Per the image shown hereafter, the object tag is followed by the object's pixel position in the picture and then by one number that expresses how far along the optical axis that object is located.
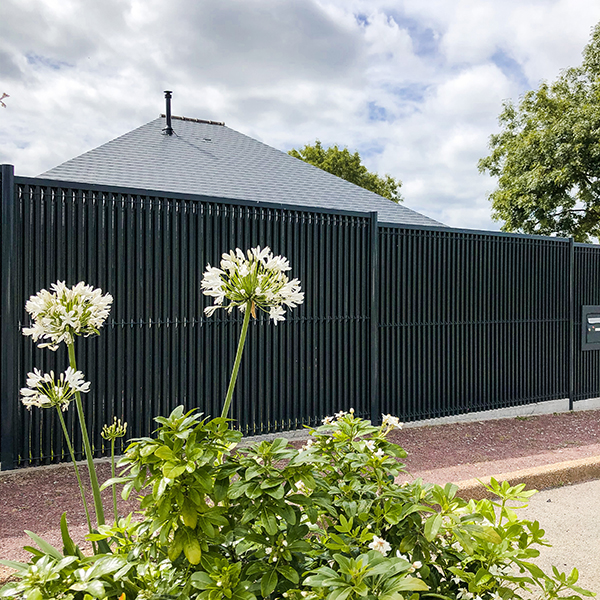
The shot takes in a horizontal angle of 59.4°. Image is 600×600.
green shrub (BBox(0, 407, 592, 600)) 1.56
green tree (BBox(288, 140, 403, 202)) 32.34
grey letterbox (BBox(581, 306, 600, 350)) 8.45
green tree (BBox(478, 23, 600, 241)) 18.00
